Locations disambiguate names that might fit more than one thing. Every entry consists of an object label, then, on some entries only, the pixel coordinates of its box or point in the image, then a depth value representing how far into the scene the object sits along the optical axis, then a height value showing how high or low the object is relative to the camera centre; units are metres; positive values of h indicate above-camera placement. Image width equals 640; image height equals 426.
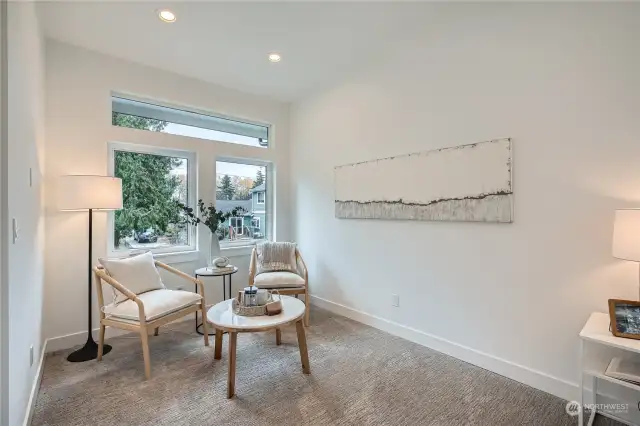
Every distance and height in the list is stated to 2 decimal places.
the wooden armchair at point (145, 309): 2.39 -0.79
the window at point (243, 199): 4.10 +0.18
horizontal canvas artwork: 2.37 +0.24
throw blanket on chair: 3.69 -0.53
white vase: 3.53 -0.41
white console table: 1.58 -0.82
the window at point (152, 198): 3.33 +0.16
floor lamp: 2.62 +0.12
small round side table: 3.21 -0.63
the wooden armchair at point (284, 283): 3.33 -0.75
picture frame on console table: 1.63 -0.56
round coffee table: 2.11 -0.77
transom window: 3.36 +1.07
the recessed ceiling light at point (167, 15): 2.51 +1.60
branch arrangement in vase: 3.57 -0.05
